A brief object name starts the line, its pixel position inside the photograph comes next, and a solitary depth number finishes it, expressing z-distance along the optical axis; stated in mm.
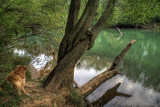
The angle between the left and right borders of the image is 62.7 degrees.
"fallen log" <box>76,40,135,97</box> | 5782
